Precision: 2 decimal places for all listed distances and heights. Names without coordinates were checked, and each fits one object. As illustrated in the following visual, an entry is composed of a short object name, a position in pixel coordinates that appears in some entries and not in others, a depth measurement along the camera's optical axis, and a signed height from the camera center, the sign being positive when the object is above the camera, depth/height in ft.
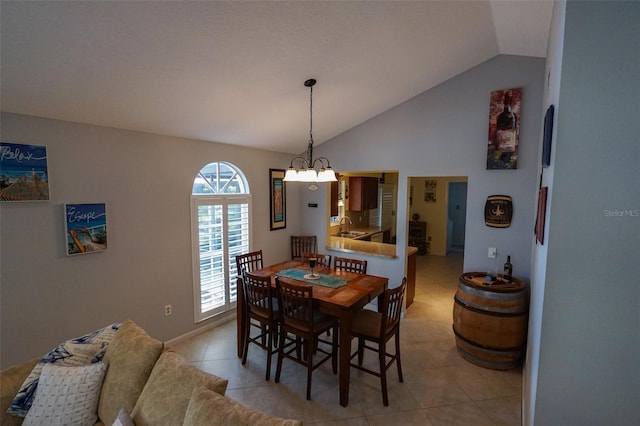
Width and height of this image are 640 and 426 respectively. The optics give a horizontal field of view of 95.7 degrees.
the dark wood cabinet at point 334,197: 16.80 -0.26
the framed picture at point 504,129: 10.81 +2.53
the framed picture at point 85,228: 8.37 -1.15
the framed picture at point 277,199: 15.30 -0.38
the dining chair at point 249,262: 12.07 -3.06
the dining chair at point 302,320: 8.32 -3.99
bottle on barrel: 10.86 -2.77
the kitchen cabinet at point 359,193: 19.42 +0.01
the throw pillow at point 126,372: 5.49 -3.55
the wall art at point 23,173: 7.22 +0.41
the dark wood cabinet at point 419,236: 25.82 -3.78
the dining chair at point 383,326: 8.16 -4.04
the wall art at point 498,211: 11.09 -0.63
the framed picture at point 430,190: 25.68 +0.35
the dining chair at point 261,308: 8.94 -3.86
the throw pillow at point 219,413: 4.03 -3.22
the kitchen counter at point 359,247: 14.73 -2.91
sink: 18.38 -2.66
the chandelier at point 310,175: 9.02 +0.55
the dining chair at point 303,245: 16.40 -2.98
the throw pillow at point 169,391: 4.88 -3.53
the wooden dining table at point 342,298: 8.14 -3.12
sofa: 4.92 -3.66
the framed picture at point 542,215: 5.45 -0.39
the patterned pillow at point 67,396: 5.27 -3.90
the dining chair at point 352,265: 11.53 -2.97
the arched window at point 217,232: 12.07 -1.82
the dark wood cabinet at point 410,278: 14.53 -4.33
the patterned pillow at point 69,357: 5.37 -3.50
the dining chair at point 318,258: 12.54 -2.86
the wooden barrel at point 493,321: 9.37 -4.18
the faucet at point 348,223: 19.19 -2.10
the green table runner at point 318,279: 9.72 -3.04
